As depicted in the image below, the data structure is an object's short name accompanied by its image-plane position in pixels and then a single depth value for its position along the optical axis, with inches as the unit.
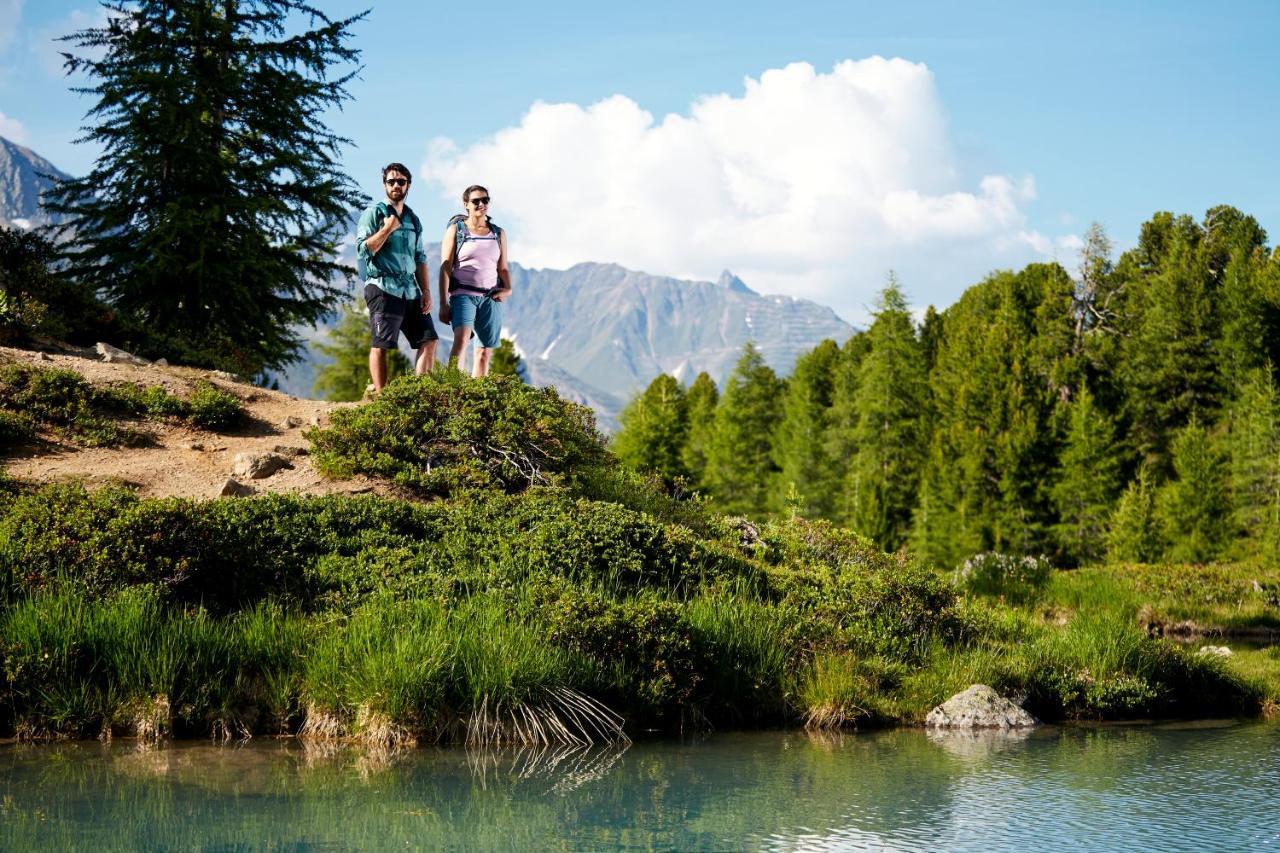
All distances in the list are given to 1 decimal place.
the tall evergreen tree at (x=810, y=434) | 2165.4
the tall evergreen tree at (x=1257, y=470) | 1462.8
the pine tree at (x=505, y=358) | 2039.9
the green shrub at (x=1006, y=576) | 742.5
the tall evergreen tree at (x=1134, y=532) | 1453.0
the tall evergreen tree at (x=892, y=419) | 2038.6
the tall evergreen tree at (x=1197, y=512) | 1462.8
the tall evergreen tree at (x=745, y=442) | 2352.4
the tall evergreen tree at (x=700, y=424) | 2556.6
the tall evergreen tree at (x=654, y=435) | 2181.3
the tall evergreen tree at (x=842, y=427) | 2139.5
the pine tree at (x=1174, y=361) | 1738.4
